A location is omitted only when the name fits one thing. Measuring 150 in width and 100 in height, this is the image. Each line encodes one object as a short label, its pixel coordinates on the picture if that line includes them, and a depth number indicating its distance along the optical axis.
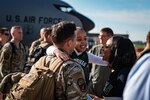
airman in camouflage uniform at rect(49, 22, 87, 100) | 1.20
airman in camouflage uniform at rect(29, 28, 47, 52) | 3.81
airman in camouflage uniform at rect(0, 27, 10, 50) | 3.73
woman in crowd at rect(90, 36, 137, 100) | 1.40
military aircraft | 6.89
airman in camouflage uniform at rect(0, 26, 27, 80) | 3.01
